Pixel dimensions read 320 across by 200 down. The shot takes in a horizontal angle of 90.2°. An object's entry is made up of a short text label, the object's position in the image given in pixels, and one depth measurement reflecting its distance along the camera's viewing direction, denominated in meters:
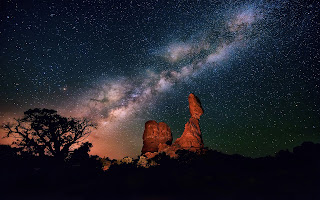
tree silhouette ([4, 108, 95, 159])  24.36
